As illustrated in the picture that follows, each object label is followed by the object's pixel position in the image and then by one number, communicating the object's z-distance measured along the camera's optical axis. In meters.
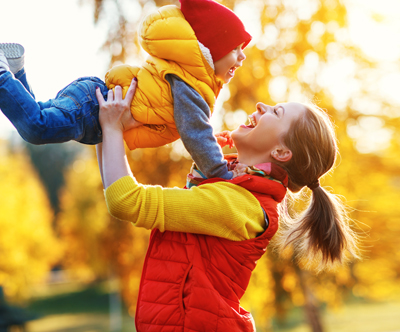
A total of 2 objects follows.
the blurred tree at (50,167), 38.33
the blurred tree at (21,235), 15.42
